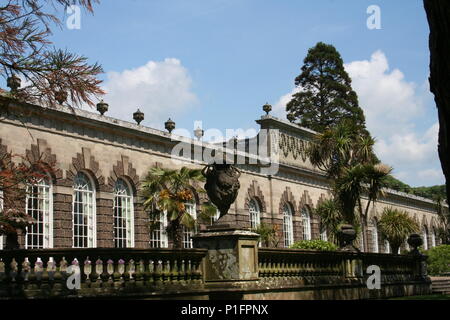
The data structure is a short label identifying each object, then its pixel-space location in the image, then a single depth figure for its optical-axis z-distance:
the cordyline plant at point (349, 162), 26.02
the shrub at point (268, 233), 29.16
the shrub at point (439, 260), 38.56
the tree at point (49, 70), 9.16
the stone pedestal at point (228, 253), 13.36
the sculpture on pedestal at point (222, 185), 14.14
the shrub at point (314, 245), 25.43
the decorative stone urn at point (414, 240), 23.20
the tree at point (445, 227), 52.09
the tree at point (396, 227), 33.69
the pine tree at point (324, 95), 51.78
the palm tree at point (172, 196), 21.35
